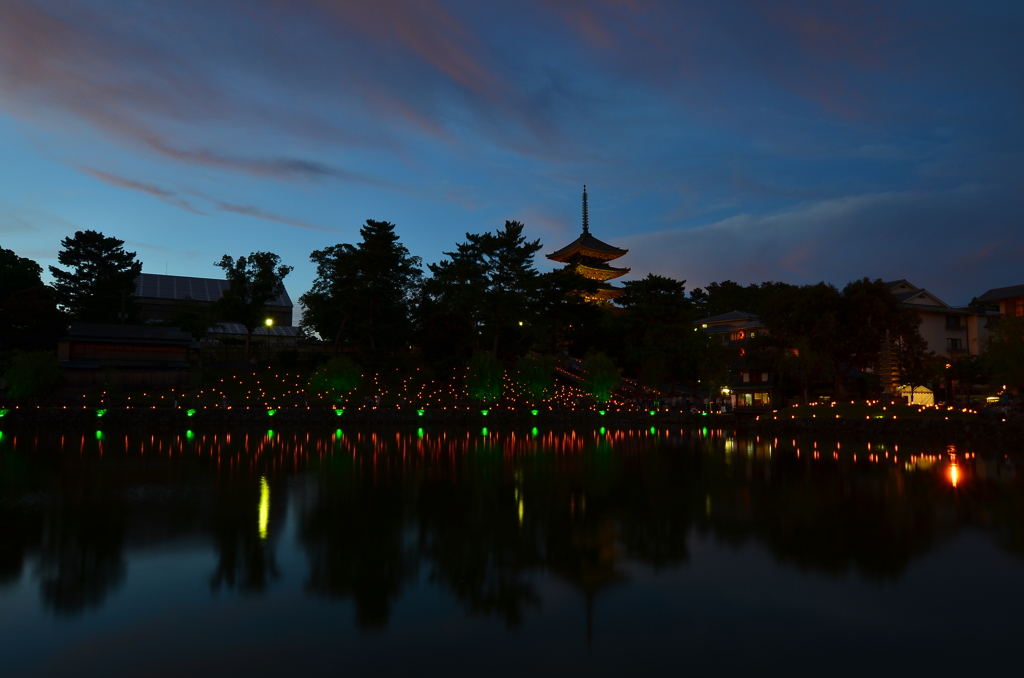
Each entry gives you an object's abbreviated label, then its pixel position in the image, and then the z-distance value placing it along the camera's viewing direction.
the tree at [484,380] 41.78
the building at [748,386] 50.47
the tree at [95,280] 54.78
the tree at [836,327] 38.56
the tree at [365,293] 48.72
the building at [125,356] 43.00
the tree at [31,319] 48.28
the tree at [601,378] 42.34
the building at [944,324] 51.41
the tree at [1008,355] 30.84
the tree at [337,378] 41.62
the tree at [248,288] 50.19
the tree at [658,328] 46.16
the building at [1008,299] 48.94
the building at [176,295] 72.62
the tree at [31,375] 38.31
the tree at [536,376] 41.88
